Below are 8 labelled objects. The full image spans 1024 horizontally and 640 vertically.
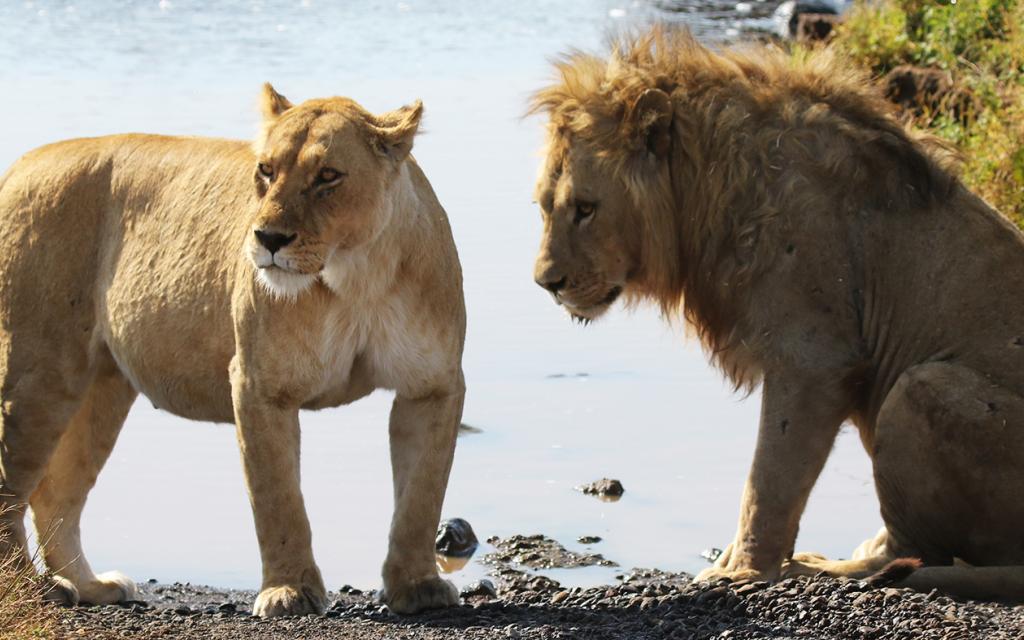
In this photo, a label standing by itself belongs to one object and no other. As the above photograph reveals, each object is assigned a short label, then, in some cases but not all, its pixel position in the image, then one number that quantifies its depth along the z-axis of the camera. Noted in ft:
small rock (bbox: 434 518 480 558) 45.32
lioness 33.53
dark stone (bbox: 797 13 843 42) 122.01
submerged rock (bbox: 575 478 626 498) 49.55
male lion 35.40
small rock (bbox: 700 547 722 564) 45.11
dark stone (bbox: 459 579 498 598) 40.50
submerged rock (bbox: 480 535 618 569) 44.73
